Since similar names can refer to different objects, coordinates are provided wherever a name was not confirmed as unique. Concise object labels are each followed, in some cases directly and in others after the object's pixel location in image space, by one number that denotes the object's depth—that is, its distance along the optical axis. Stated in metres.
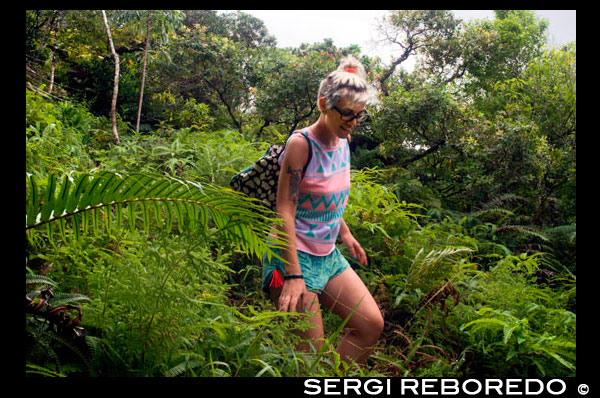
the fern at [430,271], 2.90
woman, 1.92
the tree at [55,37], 6.03
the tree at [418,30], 7.29
